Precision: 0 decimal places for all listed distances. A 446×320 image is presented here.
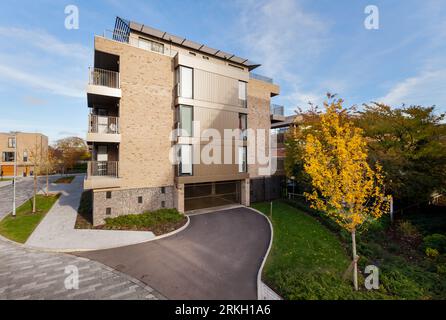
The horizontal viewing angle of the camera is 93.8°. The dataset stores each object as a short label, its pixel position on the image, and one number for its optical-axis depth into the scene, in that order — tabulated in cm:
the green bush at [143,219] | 1344
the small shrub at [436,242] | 1074
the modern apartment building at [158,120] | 1432
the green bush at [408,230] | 1305
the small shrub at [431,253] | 1008
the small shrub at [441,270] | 845
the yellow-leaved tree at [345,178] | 716
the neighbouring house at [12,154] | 4378
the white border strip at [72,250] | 1009
